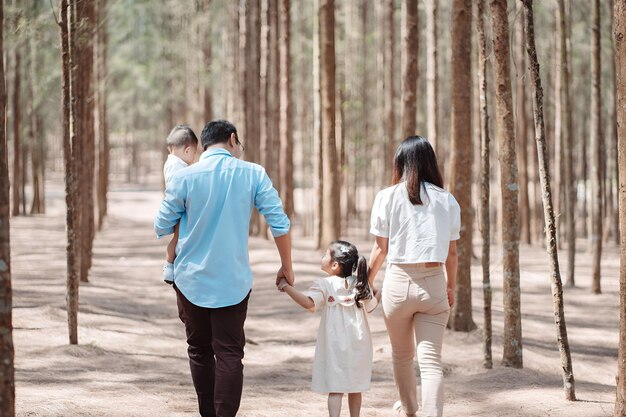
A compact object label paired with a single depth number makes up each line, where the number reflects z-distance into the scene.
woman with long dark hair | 9.08
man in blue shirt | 8.60
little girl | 9.39
